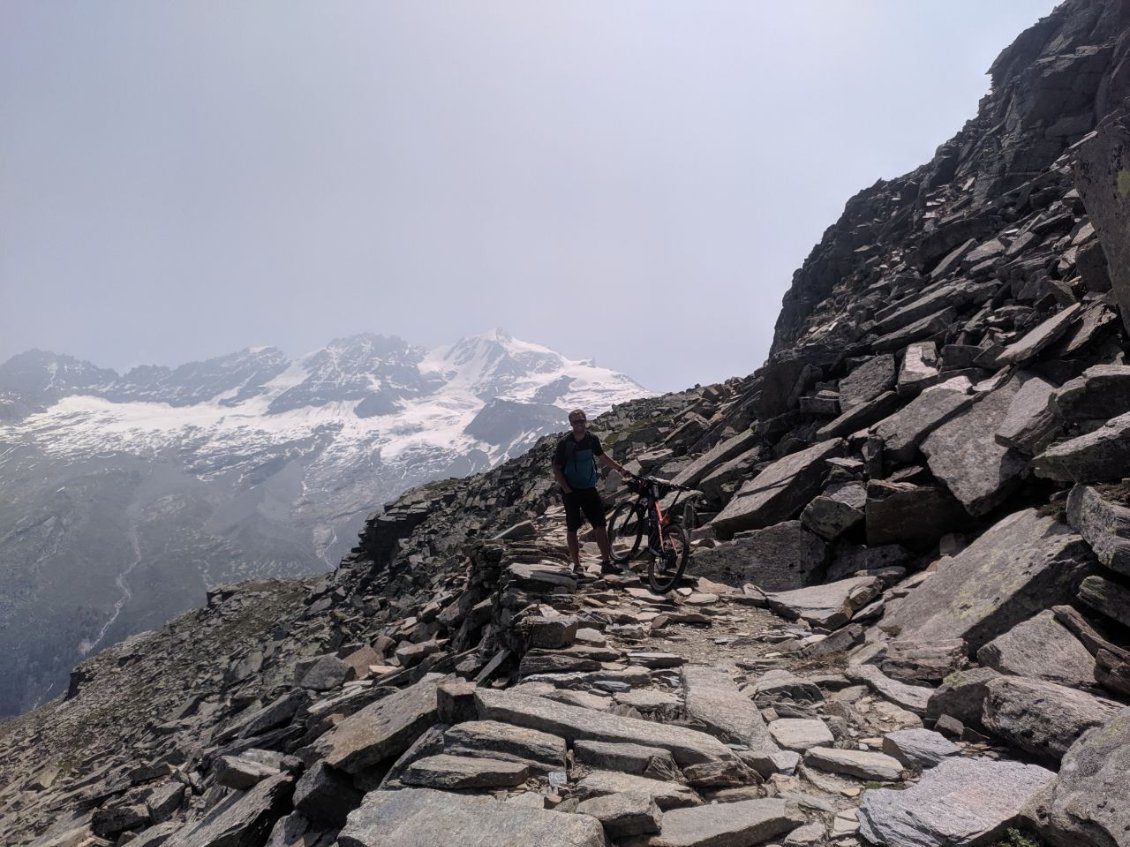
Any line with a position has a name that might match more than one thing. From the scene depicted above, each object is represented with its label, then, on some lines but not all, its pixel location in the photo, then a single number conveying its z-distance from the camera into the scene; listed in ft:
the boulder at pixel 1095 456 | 26.53
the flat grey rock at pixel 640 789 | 18.39
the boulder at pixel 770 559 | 47.37
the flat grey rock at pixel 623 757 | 20.42
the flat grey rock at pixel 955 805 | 15.03
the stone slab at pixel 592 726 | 21.06
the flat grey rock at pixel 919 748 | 19.31
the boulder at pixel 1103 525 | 22.88
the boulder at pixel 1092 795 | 13.09
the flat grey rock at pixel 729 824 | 16.42
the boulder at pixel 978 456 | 38.40
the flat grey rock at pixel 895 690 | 23.58
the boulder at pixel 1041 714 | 17.49
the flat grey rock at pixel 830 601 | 37.29
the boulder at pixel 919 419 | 47.60
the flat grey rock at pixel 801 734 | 22.06
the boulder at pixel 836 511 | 46.06
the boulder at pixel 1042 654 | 21.35
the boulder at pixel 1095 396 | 33.01
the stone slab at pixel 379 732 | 27.02
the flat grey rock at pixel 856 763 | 19.31
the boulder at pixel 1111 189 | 38.27
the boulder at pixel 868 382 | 59.57
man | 48.55
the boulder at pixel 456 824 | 16.29
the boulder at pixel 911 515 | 41.93
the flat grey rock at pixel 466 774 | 20.10
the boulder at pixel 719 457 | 70.18
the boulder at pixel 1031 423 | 36.60
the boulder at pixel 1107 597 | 22.54
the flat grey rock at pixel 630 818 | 16.90
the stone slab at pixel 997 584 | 25.77
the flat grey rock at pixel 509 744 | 21.21
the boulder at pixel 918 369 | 54.70
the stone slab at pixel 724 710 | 22.76
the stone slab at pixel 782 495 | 52.60
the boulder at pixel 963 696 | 20.76
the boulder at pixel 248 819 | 28.89
